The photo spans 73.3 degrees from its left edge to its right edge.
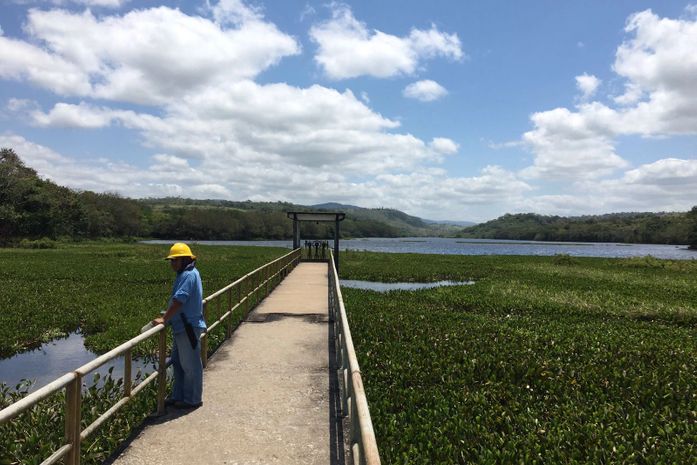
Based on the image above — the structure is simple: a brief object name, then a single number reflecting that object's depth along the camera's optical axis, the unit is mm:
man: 6488
